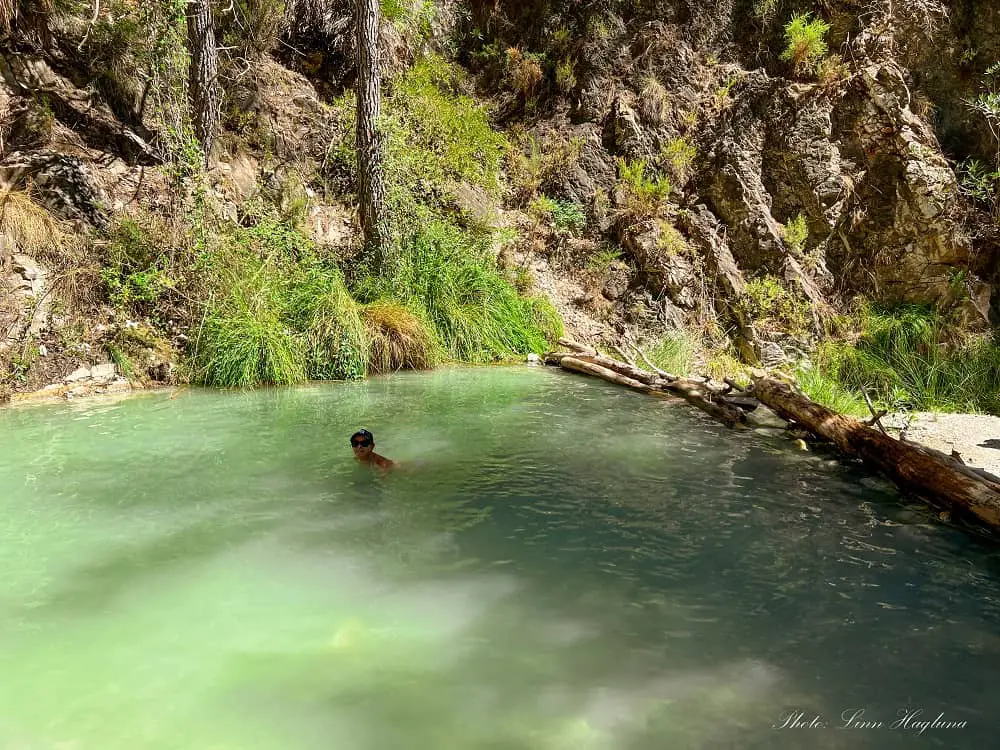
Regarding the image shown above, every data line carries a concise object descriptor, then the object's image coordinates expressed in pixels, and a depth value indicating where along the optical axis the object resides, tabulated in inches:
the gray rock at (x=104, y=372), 263.7
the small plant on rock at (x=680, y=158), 472.7
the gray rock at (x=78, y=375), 257.9
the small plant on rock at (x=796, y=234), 448.8
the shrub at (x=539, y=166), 488.1
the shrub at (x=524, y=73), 528.7
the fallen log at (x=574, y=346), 345.1
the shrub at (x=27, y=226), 274.5
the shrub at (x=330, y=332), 294.5
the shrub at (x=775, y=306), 435.5
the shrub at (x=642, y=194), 461.1
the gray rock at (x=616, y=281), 453.1
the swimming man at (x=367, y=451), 156.2
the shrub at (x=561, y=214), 470.3
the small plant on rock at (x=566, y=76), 519.9
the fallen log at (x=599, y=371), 270.3
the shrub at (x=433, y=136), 406.0
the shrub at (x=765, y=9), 492.4
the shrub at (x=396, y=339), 313.4
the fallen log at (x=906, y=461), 123.8
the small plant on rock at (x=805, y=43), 452.0
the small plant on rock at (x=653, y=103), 493.0
